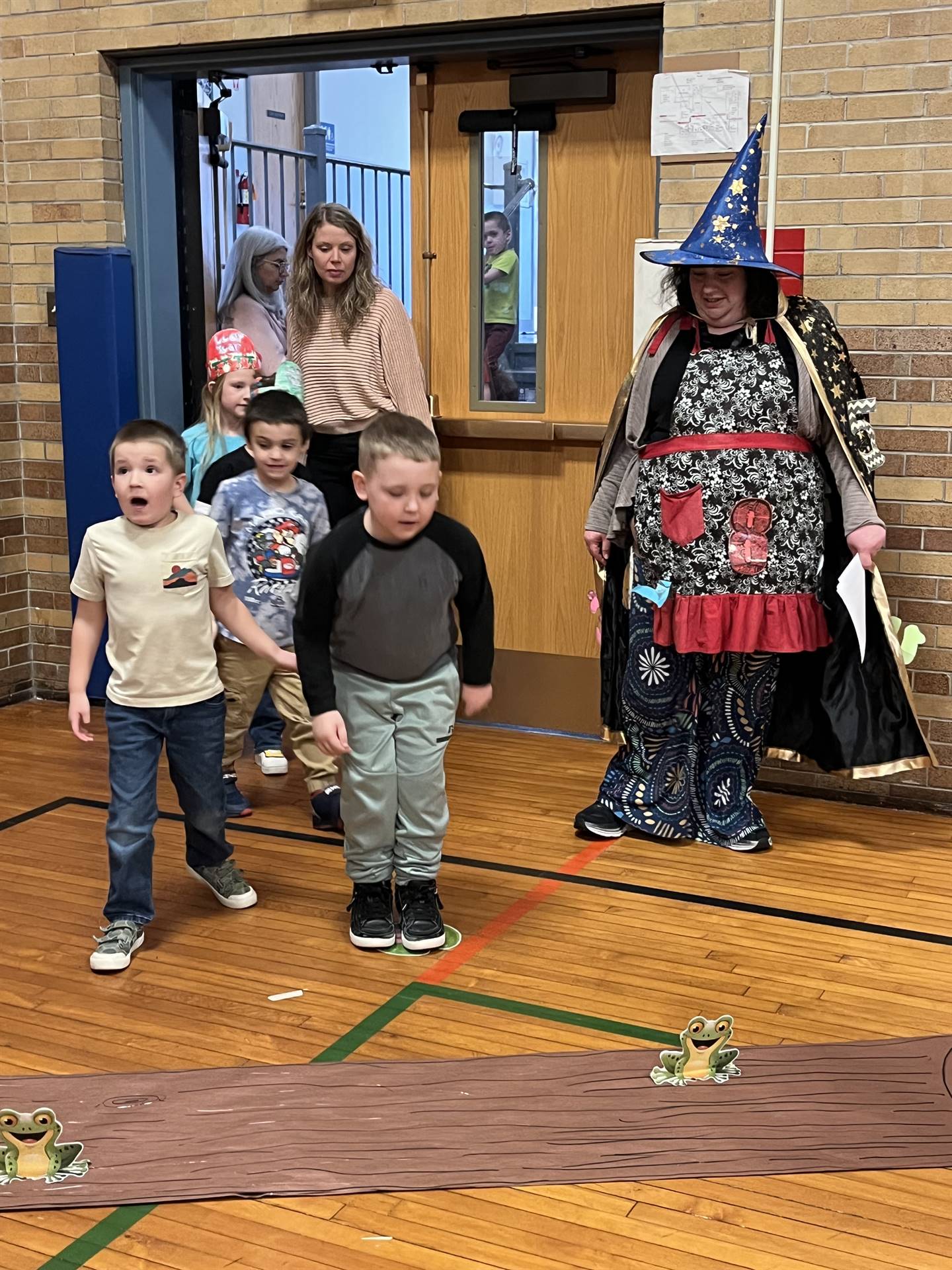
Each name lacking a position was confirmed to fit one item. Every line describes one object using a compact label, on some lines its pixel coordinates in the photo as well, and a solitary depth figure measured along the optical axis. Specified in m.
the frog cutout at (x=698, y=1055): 2.44
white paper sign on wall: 3.88
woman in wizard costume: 3.43
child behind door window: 4.57
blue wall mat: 4.78
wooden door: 4.40
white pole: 3.70
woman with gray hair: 5.18
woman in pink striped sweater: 4.15
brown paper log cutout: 2.19
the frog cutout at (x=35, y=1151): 2.19
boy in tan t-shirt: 2.89
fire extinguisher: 6.32
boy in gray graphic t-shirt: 3.50
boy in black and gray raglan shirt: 2.79
